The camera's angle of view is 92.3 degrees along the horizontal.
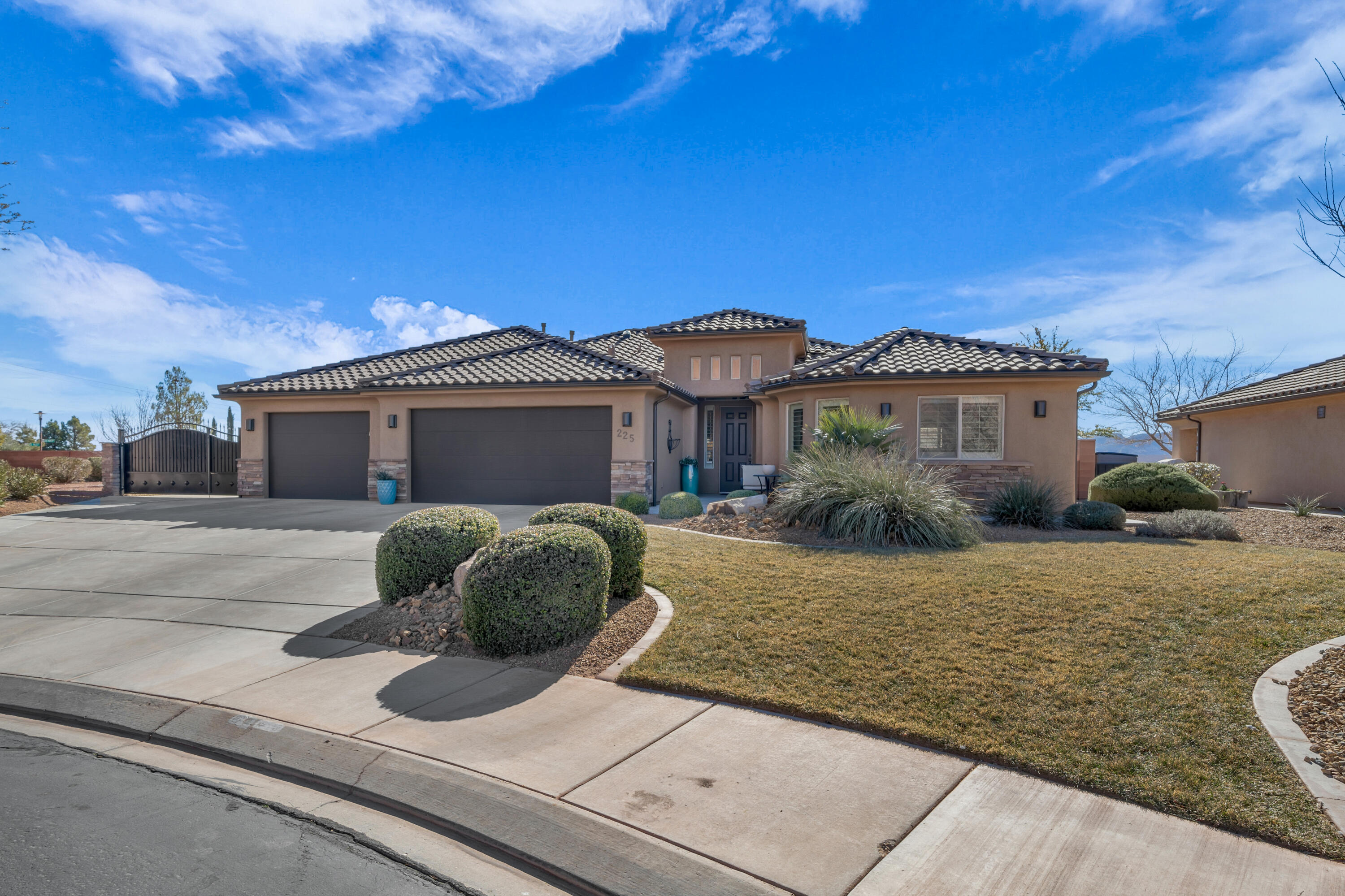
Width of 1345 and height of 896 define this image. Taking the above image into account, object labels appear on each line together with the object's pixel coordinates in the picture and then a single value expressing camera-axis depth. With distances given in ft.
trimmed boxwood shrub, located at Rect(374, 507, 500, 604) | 21.56
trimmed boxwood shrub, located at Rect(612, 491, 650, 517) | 43.16
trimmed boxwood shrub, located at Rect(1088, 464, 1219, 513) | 41.52
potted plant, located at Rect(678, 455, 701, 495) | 59.41
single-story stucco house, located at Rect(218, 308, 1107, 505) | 45.01
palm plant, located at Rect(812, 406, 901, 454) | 39.47
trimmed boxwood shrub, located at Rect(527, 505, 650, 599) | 20.88
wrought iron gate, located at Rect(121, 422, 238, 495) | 60.54
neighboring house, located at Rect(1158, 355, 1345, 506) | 51.08
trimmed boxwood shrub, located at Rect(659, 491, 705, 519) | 41.47
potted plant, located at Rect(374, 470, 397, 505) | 50.75
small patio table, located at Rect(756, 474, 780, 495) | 48.57
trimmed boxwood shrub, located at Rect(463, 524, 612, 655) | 17.15
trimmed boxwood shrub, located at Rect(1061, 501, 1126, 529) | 35.58
